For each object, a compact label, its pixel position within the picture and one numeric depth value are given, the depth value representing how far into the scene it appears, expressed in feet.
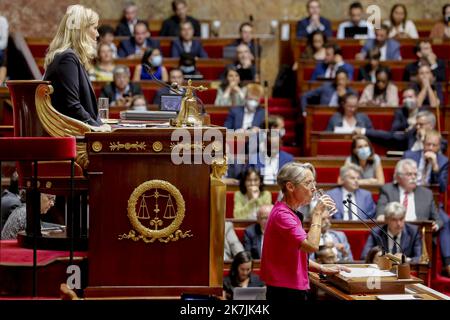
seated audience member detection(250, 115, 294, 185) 52.29
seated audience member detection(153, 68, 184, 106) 60.18
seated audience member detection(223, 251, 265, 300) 40.96
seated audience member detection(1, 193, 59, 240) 30.09
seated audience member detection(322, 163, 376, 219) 48.73
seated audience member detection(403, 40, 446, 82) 67.41
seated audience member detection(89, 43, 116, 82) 64.39
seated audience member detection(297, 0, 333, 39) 73.46
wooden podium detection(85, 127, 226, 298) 25.46
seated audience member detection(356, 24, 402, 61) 70.90
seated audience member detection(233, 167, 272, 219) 48.42
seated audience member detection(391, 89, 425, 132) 59.82
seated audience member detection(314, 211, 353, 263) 41.50
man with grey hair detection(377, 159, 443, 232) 48.55
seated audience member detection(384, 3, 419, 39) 74.18
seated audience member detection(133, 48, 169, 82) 64.64
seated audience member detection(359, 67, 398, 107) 63.98
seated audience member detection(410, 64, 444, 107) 63.21
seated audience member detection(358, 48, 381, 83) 67.21
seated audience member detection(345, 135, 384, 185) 53.36
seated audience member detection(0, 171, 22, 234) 33.36
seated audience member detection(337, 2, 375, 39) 72.84
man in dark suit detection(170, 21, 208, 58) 71.05
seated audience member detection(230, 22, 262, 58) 69.62
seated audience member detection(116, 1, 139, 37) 74.18
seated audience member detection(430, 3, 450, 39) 73.92
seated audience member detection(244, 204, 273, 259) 44.06
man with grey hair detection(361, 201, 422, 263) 43.24
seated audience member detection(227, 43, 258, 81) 66.13
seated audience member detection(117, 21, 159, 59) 69.67
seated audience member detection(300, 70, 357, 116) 62.90
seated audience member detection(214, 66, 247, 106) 62.28
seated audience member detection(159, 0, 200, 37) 74.79
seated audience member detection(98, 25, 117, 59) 68.44
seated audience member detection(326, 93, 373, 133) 59.72
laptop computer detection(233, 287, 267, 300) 37.50
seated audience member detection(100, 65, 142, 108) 59.98
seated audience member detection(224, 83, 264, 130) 58.70
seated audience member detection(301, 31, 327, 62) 69.15
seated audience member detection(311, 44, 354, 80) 66.85
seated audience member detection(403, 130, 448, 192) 53.78
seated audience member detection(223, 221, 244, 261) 44.16
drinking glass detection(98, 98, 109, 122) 30.40
